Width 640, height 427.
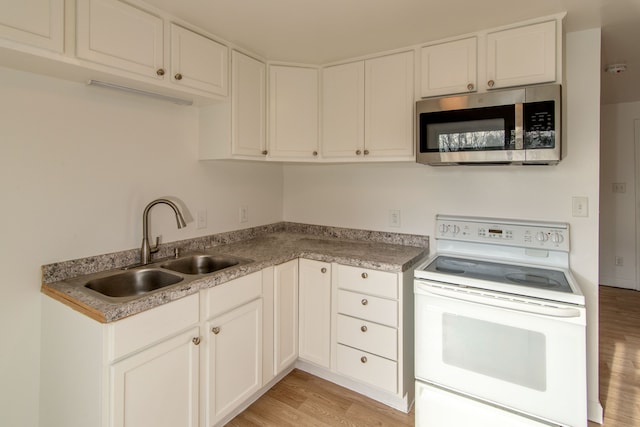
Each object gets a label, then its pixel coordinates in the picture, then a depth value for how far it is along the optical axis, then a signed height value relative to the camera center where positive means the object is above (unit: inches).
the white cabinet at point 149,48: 55.5 +31.7
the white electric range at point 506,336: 58.9 -24.1
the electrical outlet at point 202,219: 89.2 -2.0
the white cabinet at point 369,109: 83.2 +27.4
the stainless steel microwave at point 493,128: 64.8 +17.8
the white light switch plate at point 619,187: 159.0 +12.2
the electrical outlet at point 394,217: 97.4 -1.7
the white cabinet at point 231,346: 64.6 -28.3
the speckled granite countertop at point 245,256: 52.8 -10.8
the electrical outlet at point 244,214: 103.3 -0.8
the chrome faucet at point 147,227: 73.2 -3.5
